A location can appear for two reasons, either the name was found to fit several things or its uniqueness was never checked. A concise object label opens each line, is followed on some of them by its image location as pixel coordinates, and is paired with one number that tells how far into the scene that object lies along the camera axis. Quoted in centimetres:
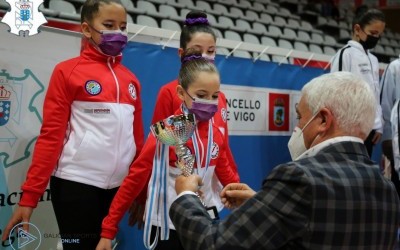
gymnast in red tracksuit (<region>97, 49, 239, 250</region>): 180
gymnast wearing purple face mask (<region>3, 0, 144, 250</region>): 181
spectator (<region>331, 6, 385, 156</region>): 345
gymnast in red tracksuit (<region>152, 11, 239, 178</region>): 211
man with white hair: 110
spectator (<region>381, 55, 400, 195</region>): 383
